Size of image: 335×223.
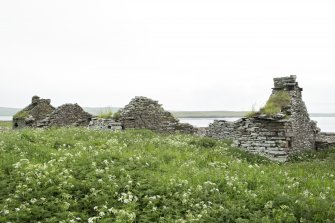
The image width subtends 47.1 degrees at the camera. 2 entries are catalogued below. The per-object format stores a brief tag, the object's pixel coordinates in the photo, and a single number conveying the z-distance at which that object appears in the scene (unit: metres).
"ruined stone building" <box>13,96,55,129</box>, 40.27
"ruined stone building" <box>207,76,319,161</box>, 21.52
